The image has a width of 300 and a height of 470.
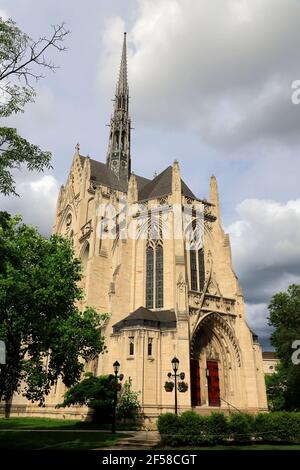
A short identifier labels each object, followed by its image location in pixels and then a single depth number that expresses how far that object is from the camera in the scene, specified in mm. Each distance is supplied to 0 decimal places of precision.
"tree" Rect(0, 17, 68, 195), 12453
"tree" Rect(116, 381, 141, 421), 26689
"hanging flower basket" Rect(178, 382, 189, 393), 26627
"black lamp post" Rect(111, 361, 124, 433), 21441
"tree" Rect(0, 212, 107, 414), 18062
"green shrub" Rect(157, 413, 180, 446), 15869
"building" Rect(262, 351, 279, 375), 113031
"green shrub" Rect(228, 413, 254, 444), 16859
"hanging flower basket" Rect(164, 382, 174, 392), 26234
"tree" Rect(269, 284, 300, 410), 37094
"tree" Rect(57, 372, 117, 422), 26500
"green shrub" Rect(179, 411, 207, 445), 15961
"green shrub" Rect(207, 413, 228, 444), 16328
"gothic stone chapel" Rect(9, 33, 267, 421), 29484
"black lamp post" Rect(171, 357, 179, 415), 20853
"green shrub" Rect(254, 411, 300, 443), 17609
